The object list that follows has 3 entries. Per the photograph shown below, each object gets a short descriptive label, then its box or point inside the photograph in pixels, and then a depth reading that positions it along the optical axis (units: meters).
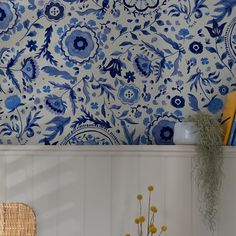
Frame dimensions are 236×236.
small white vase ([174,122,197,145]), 2.07
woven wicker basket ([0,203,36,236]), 2.20
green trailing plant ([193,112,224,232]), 2.04
